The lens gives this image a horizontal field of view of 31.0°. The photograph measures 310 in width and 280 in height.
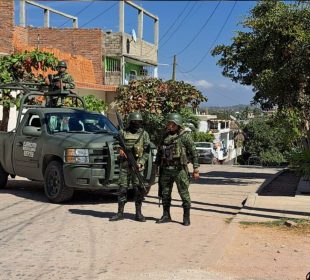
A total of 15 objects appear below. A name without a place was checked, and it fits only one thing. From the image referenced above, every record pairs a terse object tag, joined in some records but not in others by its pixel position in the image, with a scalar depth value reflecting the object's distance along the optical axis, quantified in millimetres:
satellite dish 38438
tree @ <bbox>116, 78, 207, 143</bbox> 19219
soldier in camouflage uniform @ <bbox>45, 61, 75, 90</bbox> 12844
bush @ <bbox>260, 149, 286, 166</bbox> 50938
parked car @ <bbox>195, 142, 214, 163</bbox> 41906
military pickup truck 9961
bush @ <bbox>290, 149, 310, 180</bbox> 11502
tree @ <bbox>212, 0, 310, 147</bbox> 13539
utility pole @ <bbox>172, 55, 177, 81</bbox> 49122
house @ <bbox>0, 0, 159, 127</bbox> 34781
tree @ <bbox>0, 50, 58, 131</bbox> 15859
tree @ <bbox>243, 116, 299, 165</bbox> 55188
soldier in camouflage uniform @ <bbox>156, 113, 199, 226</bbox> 8352
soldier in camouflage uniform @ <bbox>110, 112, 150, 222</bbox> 8719
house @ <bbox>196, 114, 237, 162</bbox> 71600
